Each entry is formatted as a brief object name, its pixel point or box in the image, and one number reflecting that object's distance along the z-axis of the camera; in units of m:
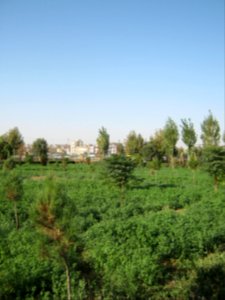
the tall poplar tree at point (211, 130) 35.34
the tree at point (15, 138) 43.59
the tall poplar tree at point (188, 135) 34.12
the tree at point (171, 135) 36.94
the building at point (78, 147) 111.00
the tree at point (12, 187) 10.26
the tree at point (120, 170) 14.66
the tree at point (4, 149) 34.52
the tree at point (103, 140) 43.09
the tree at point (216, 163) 17.53
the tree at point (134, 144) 47.06
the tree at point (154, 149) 42.72
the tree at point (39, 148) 43.09
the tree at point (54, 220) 4.78
